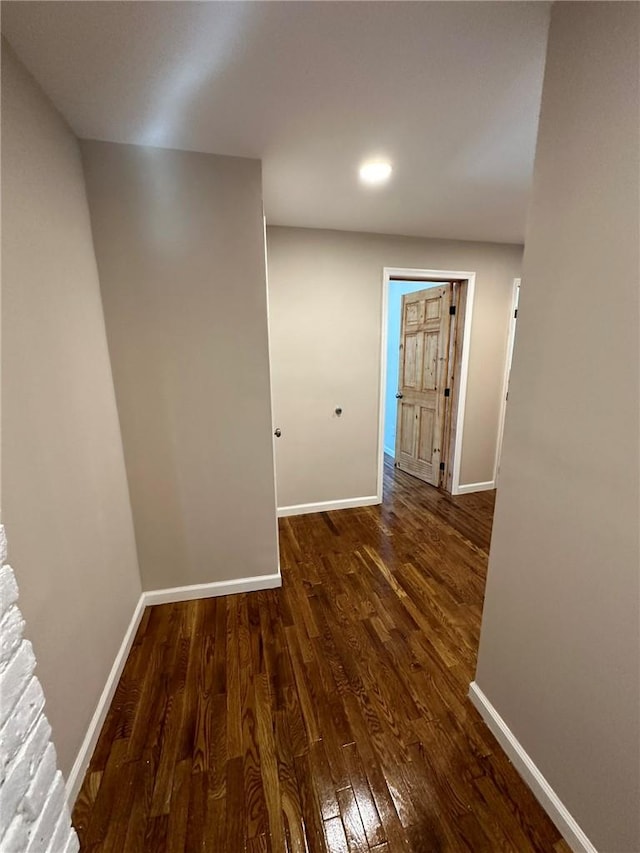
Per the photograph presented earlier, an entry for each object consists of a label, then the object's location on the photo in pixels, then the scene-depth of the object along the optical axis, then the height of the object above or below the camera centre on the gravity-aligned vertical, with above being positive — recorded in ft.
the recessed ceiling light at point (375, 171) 5.70 +3.31
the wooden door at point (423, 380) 11.26 -0.67
